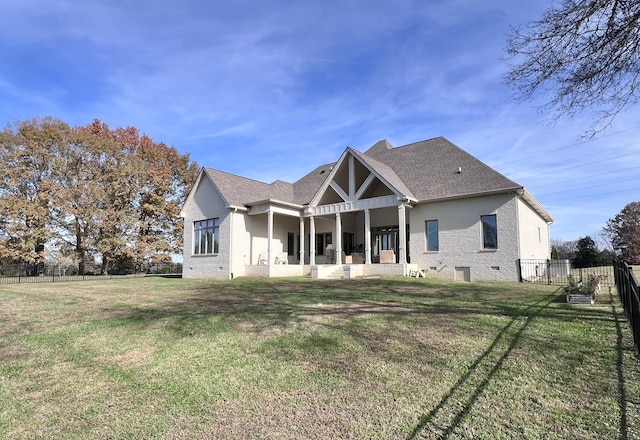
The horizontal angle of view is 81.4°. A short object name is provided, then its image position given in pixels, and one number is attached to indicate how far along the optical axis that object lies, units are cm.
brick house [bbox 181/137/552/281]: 1747
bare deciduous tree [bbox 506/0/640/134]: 612
